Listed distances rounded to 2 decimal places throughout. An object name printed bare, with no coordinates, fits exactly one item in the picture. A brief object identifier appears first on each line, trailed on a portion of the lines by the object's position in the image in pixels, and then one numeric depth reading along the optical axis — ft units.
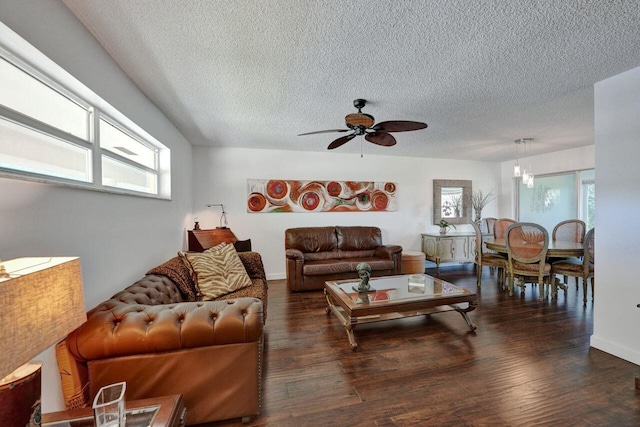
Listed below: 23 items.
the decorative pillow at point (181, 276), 7.28
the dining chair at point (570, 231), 12.68
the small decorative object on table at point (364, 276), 9.22
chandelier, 12.86
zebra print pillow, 7.83
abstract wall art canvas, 15.15
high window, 3.87
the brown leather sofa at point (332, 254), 12.79
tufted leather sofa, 4.30
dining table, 10.67
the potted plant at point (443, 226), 17.21
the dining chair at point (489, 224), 17.28
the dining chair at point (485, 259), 12.87
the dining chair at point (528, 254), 10.90
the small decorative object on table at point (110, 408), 3.07
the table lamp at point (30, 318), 2.05
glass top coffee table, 7.66
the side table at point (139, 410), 3.36
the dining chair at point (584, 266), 10.59
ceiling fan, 8.00
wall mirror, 18.13
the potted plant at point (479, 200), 18.08
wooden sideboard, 16.29
